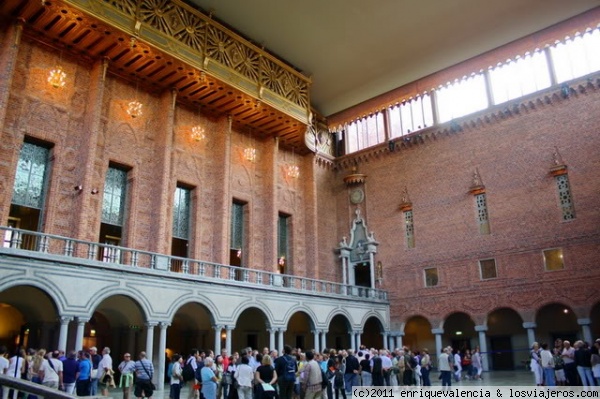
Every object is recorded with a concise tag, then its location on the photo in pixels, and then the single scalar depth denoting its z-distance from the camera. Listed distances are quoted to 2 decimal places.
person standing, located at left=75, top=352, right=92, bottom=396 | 11.82
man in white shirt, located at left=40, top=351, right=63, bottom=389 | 10.73
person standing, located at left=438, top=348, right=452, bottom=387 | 14.90
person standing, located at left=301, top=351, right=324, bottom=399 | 10.47
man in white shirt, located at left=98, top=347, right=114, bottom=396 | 13.38
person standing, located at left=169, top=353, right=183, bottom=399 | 12.72
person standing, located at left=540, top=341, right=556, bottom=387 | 14.24
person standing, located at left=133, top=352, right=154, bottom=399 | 11.10
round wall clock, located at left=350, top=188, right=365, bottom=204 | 30.33
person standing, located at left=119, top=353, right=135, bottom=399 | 12.05
